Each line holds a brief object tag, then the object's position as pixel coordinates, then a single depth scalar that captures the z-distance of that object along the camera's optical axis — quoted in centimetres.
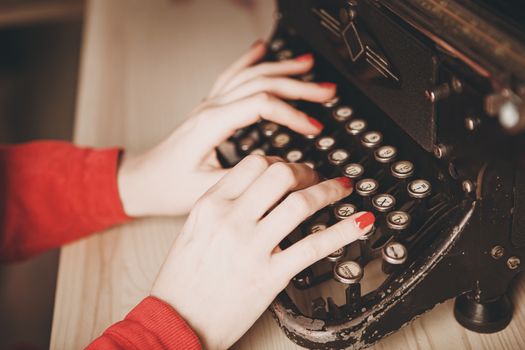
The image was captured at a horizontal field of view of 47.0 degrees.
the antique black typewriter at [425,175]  73
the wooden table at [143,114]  91
